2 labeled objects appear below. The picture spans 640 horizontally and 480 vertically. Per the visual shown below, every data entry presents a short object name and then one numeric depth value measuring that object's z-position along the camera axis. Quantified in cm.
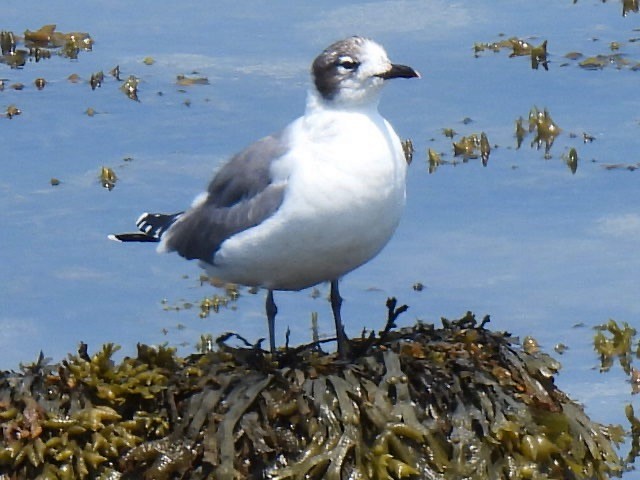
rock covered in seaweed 686
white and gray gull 707
